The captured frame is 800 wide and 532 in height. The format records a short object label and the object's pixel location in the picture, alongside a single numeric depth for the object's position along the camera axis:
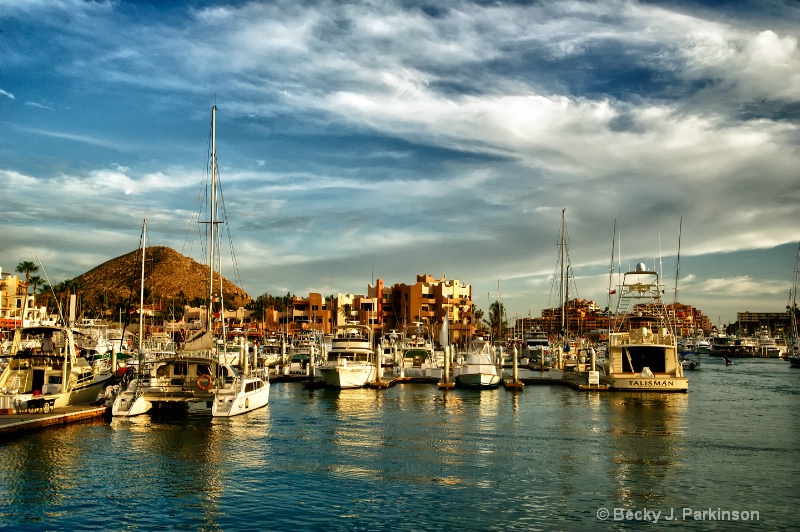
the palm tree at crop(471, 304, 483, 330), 174.07
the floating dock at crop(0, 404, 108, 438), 31.61
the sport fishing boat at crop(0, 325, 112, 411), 37.34
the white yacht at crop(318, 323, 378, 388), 57.69
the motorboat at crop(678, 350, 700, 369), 94.81
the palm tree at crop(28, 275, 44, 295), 112.04
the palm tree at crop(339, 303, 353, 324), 148.88
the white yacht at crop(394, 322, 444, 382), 69.62
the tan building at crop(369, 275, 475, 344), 146.38
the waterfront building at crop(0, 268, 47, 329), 98.94
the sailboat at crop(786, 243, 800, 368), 125.81
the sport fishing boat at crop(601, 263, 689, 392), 53.19
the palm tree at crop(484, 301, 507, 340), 187.12
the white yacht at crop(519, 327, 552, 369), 100.50
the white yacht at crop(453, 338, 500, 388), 59.03
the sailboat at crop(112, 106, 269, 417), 37.59
